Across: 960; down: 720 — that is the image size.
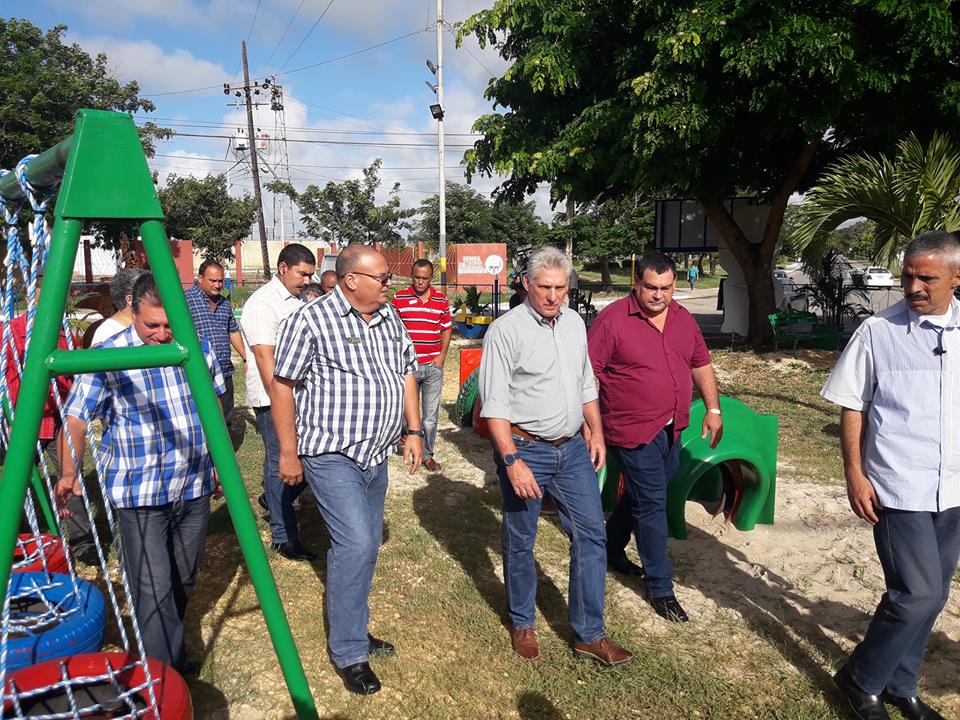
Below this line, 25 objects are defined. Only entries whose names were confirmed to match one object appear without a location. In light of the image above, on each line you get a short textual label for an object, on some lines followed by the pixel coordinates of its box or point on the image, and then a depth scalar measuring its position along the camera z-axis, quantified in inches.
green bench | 477.4
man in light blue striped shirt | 99.7
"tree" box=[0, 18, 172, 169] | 918.4
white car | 1268.5
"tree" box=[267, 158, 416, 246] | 1656.0
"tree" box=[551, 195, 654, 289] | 1397.6
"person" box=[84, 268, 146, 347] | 137.5
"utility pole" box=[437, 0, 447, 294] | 1001.5
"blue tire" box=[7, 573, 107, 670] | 90.9
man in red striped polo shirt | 238.1
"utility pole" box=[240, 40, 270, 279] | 1232.2
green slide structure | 168.1
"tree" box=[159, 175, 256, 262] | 1353.3
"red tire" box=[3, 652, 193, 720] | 74.7
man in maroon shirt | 139.7
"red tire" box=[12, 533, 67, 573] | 119.0
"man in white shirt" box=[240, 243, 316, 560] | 171.5
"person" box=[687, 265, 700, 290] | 1507.1
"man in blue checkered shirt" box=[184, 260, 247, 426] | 218.2
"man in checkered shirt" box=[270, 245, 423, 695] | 116.4
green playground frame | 66.9
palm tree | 269.4
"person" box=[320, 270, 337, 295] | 282.1
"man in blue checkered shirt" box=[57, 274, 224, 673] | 103.6
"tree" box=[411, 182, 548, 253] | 1974.7
